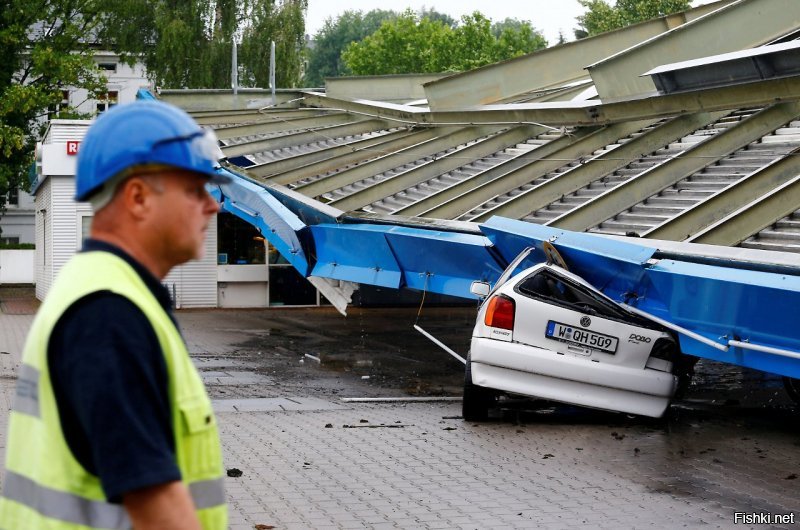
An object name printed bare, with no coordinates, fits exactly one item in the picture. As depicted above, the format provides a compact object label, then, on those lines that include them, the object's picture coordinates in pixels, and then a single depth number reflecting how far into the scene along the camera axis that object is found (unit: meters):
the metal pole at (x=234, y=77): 27.56
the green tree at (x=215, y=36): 46.66
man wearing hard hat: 2.08
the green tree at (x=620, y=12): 78.94
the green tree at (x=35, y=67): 41.16
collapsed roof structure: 12.78
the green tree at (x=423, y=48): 81.12
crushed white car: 10.40
